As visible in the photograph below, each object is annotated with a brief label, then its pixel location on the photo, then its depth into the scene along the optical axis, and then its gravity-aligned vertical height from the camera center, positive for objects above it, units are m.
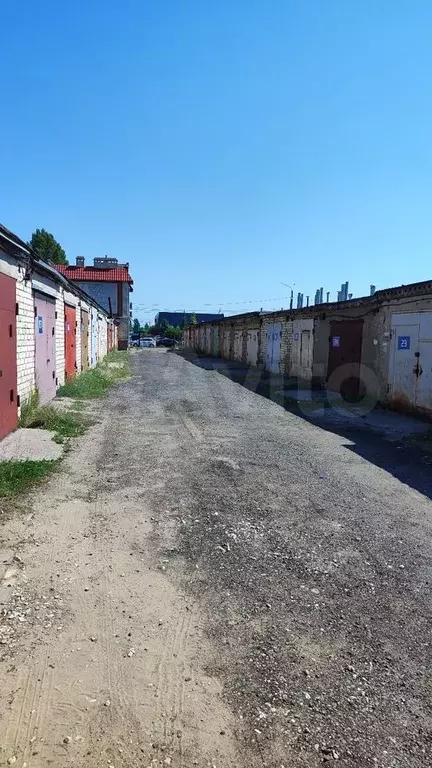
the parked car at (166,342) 76.24 -0.88
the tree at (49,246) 55.33 +10.00
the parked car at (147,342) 67.19 -0.82
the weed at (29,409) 8.20 -1.31
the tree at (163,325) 95.78 +2.29
